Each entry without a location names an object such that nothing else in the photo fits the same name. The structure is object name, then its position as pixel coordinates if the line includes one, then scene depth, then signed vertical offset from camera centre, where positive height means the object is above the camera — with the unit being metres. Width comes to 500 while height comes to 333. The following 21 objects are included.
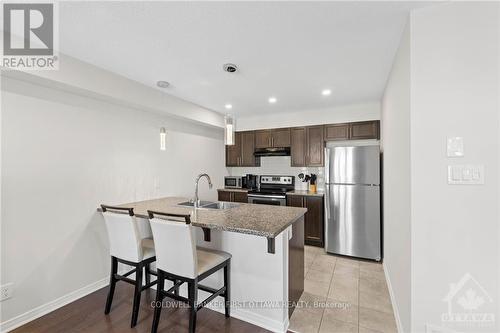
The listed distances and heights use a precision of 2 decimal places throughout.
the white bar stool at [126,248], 2.03 -0.75
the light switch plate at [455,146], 1.40 +0.13
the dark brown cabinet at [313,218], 3.86 -0.88
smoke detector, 2.39 +1.06
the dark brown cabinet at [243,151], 4.84 +0.34
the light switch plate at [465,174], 1.38 -0.05
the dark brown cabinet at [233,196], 4.56 -0.60
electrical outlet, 1.91 -1.05
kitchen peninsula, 1.88 -0.81
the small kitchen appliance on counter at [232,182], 5.08 -0.33
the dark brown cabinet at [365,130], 3.77 +0.62
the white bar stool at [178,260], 1.71 -0.74
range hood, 4.52 +0.32
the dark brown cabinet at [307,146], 4.17 +0.39
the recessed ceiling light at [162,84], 2.90 +1.08
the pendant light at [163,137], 2.70 +0.36
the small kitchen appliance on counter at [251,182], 4.88 -0.32
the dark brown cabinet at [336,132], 3.98 +0.62
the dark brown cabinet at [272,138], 4.48 +0.59
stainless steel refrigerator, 3.30 -0.52
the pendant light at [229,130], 2.27 +0.37
